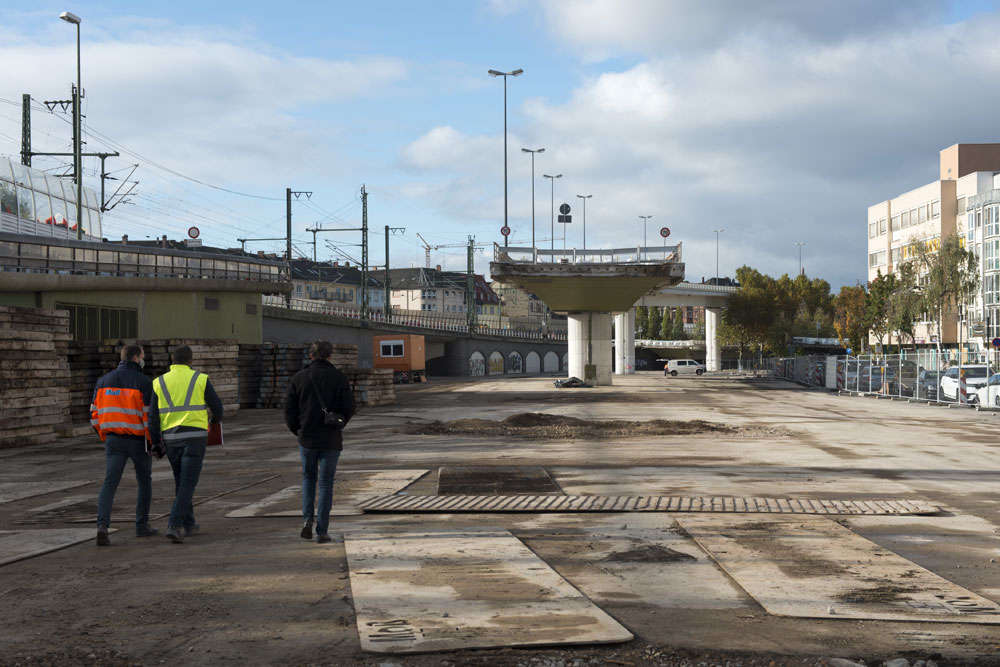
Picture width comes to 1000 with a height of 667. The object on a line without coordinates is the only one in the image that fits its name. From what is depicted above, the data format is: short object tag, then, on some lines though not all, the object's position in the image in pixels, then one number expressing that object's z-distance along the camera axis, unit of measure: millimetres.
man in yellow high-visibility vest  8320
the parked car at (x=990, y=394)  28547
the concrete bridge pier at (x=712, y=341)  95875
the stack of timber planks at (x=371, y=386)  33406
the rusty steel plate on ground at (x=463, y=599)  4957
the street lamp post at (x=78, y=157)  40031
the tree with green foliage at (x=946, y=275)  66438
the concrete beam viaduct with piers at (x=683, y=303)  85438
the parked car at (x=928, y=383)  33062
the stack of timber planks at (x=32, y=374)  18641
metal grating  9461
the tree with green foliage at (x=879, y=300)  70250
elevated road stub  51531
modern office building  75562
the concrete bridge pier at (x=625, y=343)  88188
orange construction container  64812
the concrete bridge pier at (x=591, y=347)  57438
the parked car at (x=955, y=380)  31078
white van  80125
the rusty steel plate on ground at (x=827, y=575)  5559
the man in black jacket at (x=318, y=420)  7969
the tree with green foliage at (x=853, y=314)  92875
